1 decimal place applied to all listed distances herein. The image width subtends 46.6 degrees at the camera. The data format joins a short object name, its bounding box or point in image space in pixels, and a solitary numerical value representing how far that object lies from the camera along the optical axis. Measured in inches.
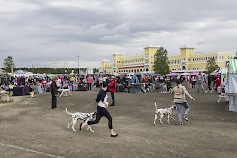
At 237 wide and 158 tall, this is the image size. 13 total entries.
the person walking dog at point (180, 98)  399.5
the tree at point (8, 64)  3843.5
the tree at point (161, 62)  3144.7
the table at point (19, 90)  913.5
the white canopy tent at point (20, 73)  1440.7
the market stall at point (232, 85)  521.4
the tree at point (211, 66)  3087.6
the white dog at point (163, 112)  408.5
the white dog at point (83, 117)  352.2
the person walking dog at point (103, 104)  333.9
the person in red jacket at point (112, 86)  587.8
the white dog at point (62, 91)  816.4
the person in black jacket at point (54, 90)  570.4
